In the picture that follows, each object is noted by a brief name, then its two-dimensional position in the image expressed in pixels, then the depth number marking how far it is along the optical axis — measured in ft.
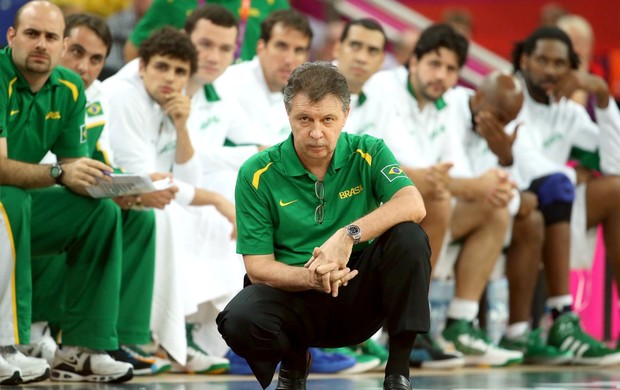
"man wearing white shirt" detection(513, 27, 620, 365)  48.01
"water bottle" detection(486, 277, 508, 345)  51.80
